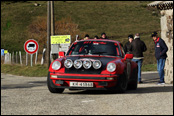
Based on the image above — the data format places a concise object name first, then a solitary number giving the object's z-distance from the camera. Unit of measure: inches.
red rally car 457.4
